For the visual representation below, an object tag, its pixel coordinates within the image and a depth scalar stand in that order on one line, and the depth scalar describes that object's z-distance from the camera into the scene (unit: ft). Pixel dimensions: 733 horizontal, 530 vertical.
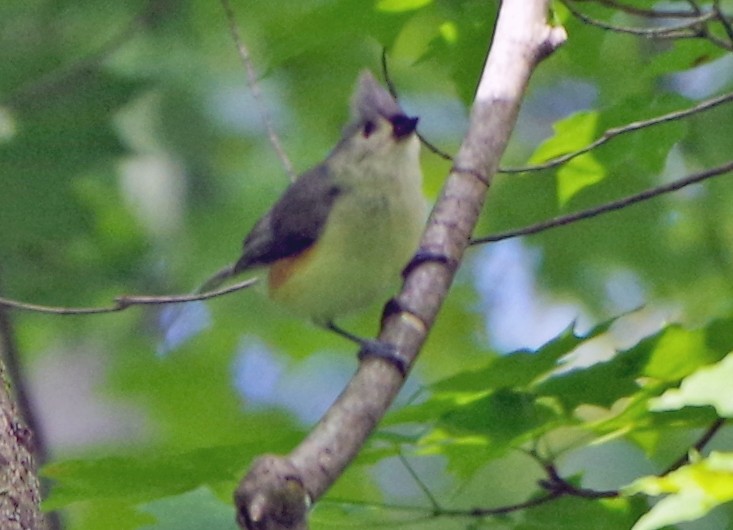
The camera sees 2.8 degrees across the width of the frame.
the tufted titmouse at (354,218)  18.91
